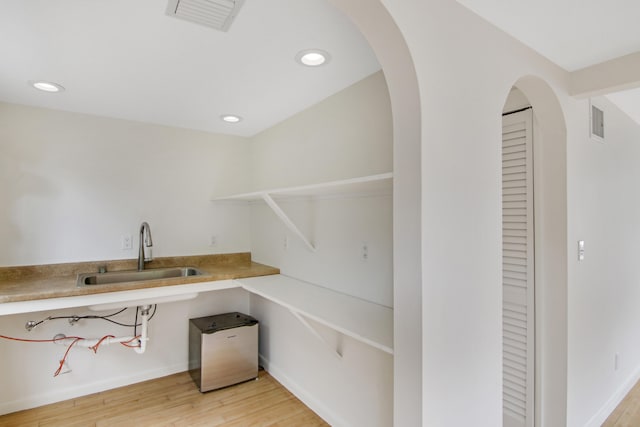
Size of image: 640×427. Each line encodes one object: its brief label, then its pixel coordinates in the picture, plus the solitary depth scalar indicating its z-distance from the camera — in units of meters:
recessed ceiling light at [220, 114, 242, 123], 2.62
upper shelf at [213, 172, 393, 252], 1.42
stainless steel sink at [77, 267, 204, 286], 2.49
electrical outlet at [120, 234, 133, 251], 2.73
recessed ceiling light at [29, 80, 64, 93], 2.01
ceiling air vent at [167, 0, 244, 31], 1.26
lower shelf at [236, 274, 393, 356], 1.38
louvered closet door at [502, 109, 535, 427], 1.86
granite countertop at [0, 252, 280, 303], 1.96
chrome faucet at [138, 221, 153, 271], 2.67
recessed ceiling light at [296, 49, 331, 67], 1.63
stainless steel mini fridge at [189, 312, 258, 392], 2.58
